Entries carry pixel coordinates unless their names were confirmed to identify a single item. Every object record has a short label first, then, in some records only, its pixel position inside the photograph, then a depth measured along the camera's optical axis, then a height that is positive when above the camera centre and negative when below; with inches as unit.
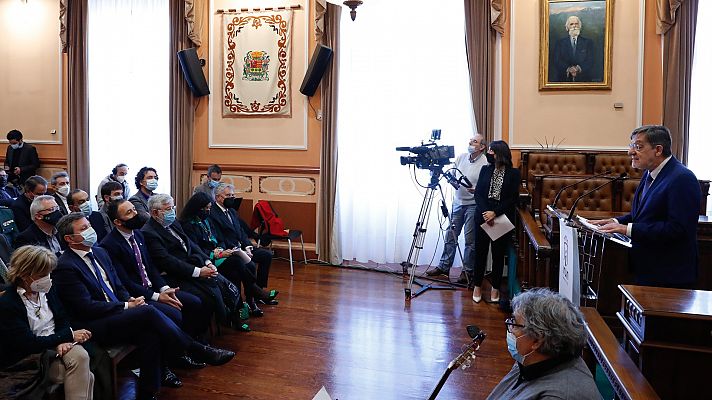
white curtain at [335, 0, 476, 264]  258.8 +27.9
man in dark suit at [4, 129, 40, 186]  313.4 +4.9
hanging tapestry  281.4 +52.4
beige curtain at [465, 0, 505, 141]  251.0 +50.9
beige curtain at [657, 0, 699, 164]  233.3 +45.5
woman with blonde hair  102.9 -29.8
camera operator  236.1 -14.9
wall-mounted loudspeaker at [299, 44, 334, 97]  265.1 +47.3
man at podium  108.3 -9.1
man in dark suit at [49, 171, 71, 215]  214.2 -7.3
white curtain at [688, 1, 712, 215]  236.1 +30.2
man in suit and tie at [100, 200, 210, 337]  140.5 -25.5
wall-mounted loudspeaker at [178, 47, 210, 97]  284.2 +48.5
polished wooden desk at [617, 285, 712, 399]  78.0 -23.7
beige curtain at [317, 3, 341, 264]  269.3 +10.0
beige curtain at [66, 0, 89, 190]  307.1 +39.0
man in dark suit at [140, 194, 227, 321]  159.5 -25.7
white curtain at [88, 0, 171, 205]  303.0 +43.8
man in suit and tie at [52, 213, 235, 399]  120.0 -30.3
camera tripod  220.8 -30.0
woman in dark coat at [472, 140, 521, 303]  201.8 -11.0
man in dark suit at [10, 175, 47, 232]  183.8 -11.2
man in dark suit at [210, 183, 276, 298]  200.5 -21.7
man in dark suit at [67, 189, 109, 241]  181.6 -13.2
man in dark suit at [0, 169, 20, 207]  206.8 -10.7
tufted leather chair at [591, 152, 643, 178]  241.1 +4.1
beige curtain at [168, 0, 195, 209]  291.4 +27.8
